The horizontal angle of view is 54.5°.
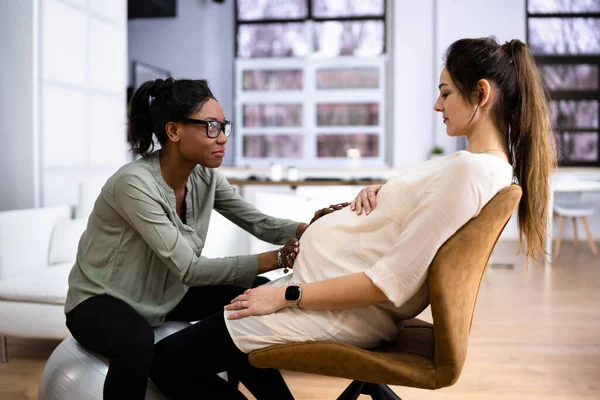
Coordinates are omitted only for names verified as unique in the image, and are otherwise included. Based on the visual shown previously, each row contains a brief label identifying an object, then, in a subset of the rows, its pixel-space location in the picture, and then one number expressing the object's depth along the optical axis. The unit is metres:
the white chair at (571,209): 6.77
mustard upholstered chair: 1.23
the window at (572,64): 8.33
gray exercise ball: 1.67
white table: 6.07
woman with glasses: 1.52
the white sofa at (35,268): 2.69
